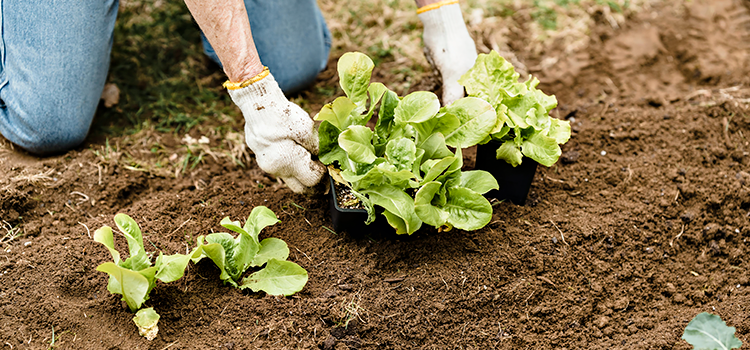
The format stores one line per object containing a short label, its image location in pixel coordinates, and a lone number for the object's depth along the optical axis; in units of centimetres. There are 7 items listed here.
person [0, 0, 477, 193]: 183
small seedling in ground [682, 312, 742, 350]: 136
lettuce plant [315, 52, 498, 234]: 162
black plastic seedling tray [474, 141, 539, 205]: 190
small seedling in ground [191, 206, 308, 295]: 165
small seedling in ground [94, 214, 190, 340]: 150
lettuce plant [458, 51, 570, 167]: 178
